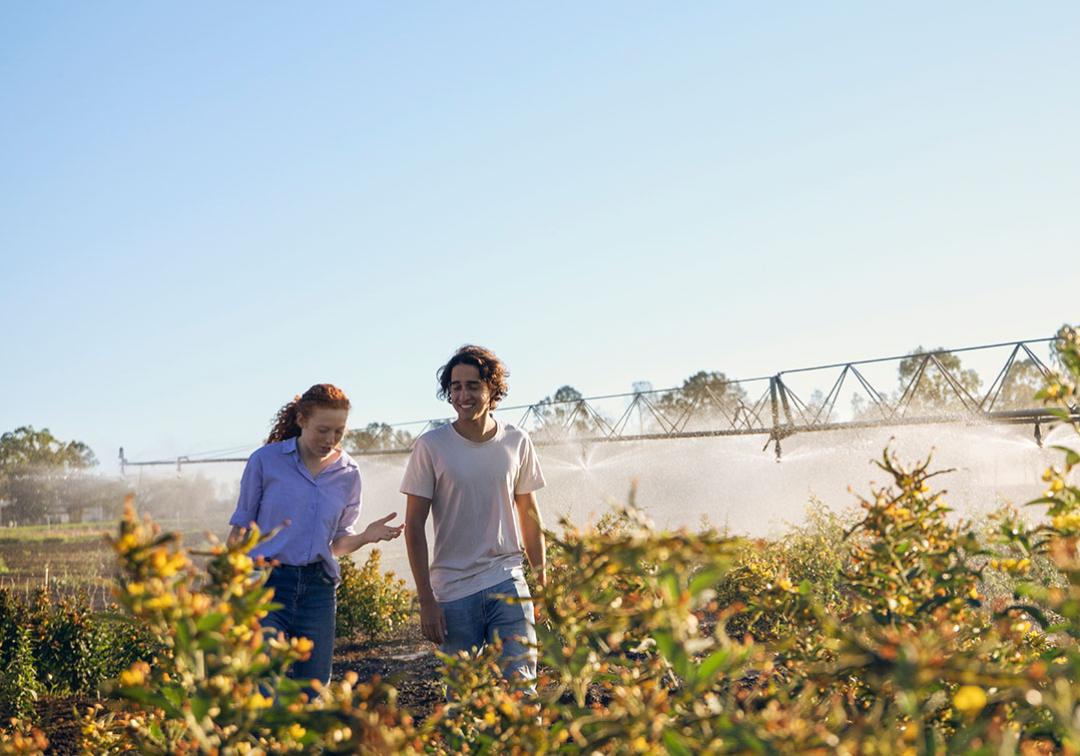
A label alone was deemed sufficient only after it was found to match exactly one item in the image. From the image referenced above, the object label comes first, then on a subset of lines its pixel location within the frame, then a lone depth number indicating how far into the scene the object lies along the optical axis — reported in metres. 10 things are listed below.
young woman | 3.64
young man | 3.58
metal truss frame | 16.14
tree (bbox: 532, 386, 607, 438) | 23.34
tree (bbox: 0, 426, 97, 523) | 48.09
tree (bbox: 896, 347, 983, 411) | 16.02
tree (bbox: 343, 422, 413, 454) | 33.22
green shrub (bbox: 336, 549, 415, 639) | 8.59
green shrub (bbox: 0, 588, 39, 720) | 6.00
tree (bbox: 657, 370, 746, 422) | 20.02
